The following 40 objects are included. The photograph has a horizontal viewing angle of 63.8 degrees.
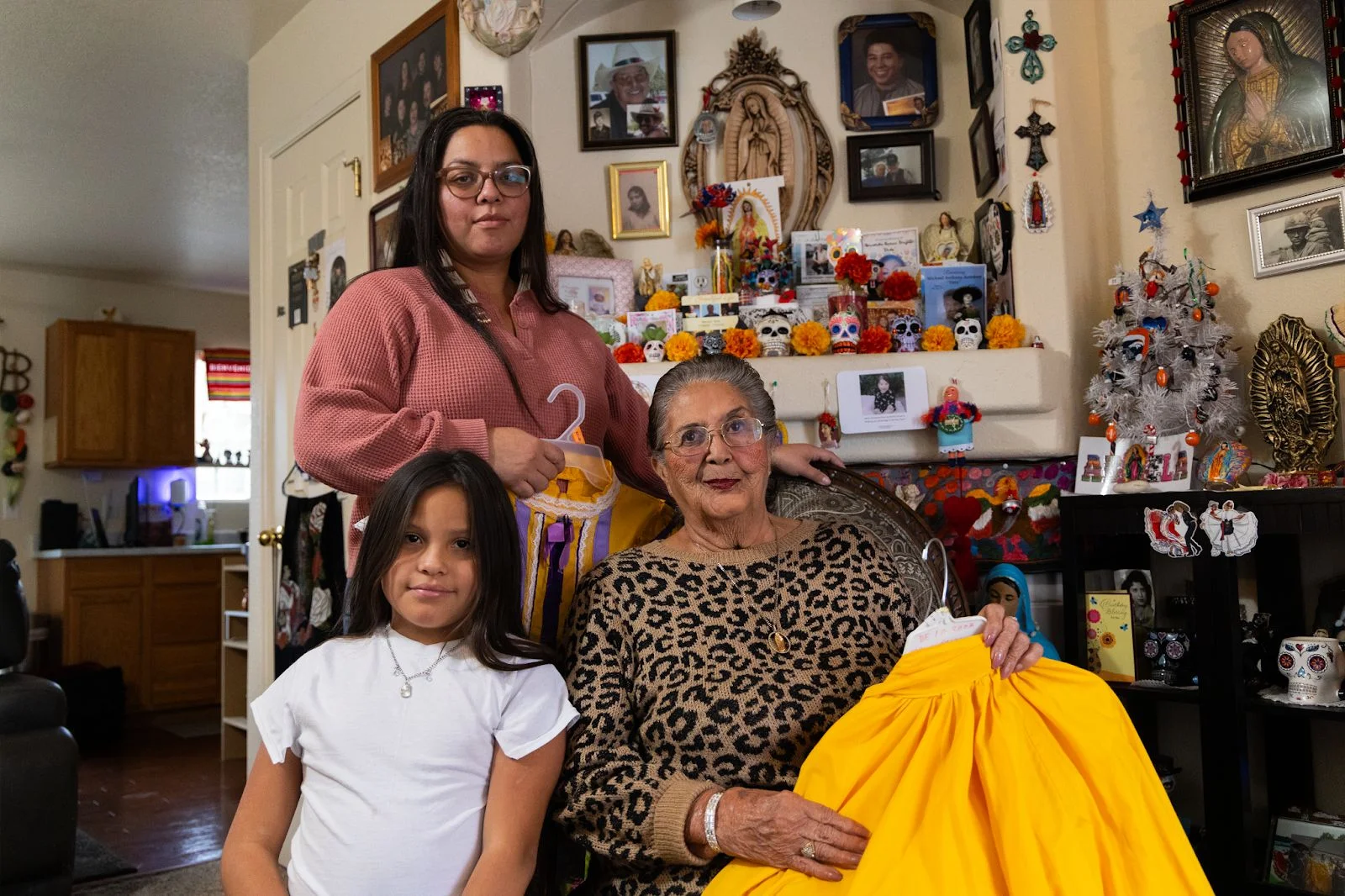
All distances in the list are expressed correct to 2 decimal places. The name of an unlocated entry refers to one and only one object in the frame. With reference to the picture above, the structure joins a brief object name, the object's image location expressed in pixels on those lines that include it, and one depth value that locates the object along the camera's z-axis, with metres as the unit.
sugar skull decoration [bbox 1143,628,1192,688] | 2.38
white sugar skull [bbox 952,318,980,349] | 2.69
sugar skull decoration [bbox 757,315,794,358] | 2.82
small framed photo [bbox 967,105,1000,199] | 2.83
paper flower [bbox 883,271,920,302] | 2.84
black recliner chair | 2.72
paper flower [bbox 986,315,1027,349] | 2.63
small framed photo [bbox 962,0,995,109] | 2.84
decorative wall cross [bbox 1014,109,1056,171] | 2.67
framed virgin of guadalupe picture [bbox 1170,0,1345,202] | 2.44
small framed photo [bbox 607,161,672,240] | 3.22
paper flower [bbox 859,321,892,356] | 2.74
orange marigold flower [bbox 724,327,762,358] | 2.79
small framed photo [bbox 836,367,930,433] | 2.69
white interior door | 3.93
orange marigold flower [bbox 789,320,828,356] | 2.76
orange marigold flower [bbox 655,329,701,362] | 2.80
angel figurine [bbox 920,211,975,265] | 2.97
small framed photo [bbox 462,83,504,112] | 2.97
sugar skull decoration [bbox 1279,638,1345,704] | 2.17
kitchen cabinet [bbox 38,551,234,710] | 6.73
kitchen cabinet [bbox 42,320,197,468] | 7.05
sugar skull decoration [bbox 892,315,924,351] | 2.77
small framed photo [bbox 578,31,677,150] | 3.23
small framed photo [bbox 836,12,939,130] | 3.10
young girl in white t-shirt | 1.43
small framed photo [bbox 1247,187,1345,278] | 2.44
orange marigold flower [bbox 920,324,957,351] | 2.71
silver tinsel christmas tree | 2.46
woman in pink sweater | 1.62
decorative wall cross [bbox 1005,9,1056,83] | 2.67
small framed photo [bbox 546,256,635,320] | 3.01
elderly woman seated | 1.43
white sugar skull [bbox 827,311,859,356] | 2.77
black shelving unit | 2.17
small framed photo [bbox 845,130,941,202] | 3.07
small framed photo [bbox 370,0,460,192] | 3.20
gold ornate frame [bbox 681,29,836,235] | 3.13
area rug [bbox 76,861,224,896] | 3.35
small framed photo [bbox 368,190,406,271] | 3.46
